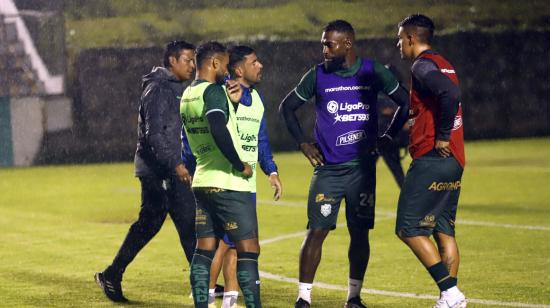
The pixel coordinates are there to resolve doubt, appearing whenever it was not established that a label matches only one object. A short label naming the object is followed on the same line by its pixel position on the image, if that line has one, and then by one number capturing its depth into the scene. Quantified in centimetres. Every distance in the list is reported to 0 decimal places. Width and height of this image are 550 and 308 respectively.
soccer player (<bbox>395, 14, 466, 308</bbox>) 1606
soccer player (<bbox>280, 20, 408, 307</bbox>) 1723
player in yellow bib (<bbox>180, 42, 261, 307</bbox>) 1523
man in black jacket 1848
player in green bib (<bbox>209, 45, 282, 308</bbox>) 1612
